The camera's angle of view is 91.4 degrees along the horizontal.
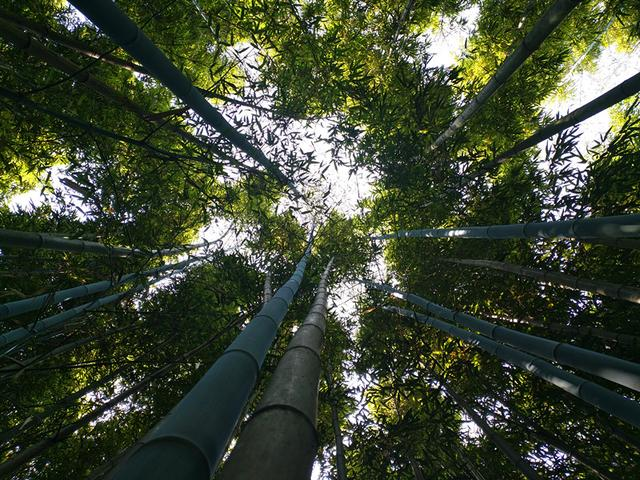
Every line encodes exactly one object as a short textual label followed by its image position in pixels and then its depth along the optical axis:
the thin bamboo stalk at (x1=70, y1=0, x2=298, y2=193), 1.52
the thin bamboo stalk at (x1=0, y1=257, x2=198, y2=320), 3.46
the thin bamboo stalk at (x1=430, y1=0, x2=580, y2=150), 2.53
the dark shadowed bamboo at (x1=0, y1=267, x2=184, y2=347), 3.54
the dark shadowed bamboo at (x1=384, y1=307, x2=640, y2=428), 2.13
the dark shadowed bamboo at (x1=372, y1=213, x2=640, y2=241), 2.22
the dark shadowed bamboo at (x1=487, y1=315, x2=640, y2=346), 4.24
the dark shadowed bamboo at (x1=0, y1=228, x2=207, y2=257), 2.84
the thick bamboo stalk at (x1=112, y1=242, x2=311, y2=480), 0.84
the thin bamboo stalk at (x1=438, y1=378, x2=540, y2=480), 3.82
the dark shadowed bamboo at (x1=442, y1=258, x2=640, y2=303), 3.44
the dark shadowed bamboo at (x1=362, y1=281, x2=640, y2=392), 2.12
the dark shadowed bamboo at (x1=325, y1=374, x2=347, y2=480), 3.75
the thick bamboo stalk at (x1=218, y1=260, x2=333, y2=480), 0.96
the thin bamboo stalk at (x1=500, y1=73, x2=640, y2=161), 2.54
